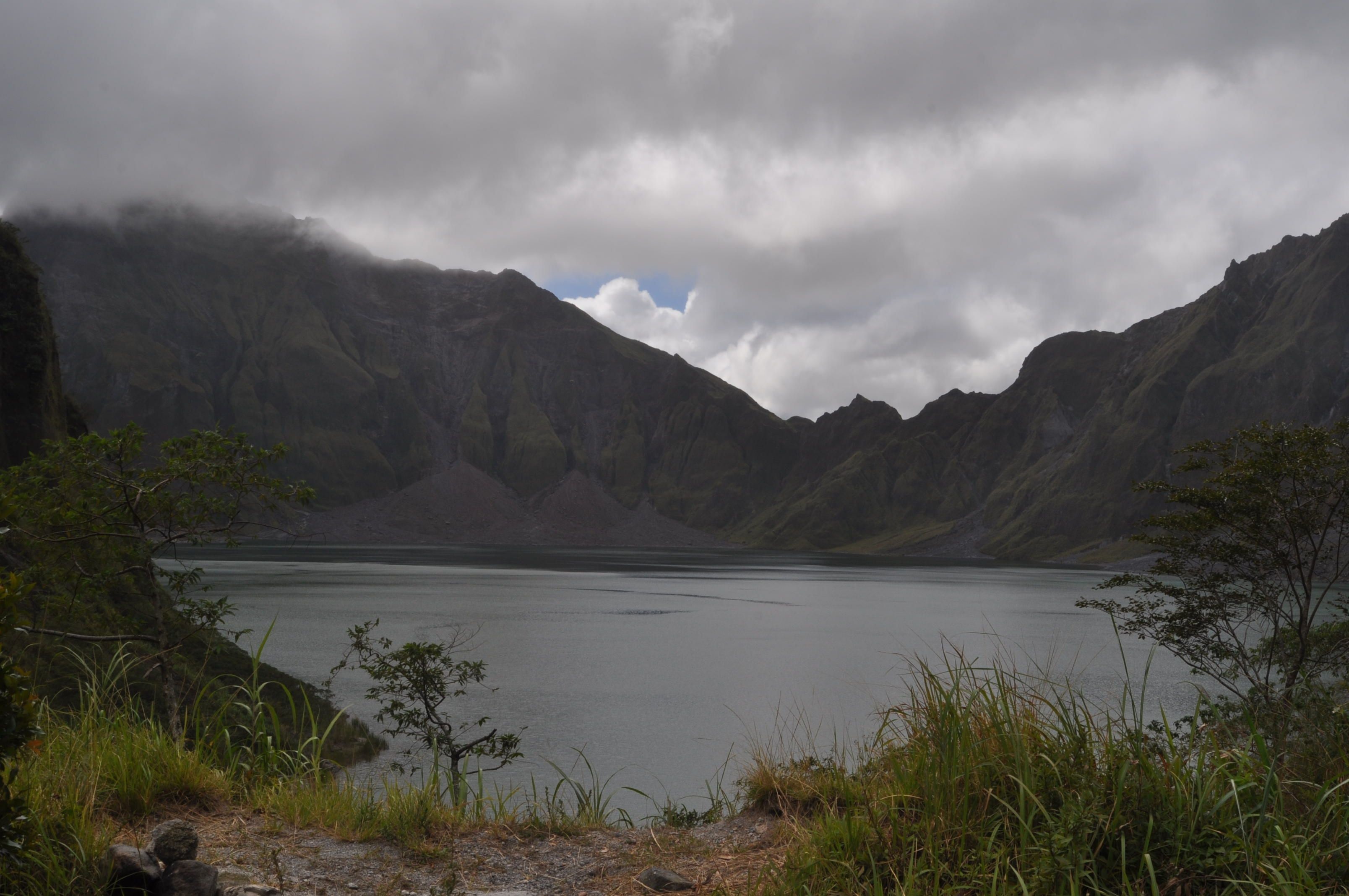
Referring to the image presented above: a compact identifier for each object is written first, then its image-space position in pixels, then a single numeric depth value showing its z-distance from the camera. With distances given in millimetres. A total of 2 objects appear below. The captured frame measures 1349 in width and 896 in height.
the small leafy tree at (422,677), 14508
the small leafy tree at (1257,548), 17562
